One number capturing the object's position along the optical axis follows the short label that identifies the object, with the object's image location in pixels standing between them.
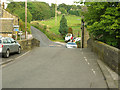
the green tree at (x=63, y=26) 92.63
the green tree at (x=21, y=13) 88.12
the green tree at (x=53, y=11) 166.12
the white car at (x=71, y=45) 35.34
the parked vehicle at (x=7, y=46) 16.48
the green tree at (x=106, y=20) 17.09
